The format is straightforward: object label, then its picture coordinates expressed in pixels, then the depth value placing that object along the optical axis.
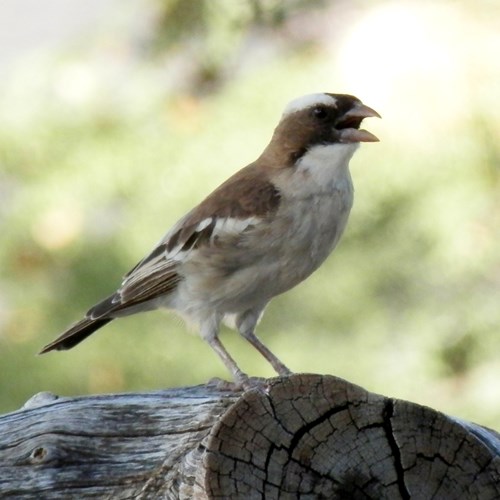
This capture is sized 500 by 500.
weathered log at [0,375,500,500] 6.95
